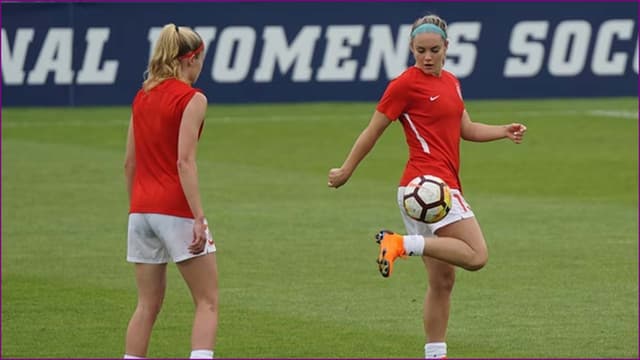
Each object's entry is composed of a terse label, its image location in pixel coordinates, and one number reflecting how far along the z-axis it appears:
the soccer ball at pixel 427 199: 19.47
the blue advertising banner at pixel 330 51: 64.94
